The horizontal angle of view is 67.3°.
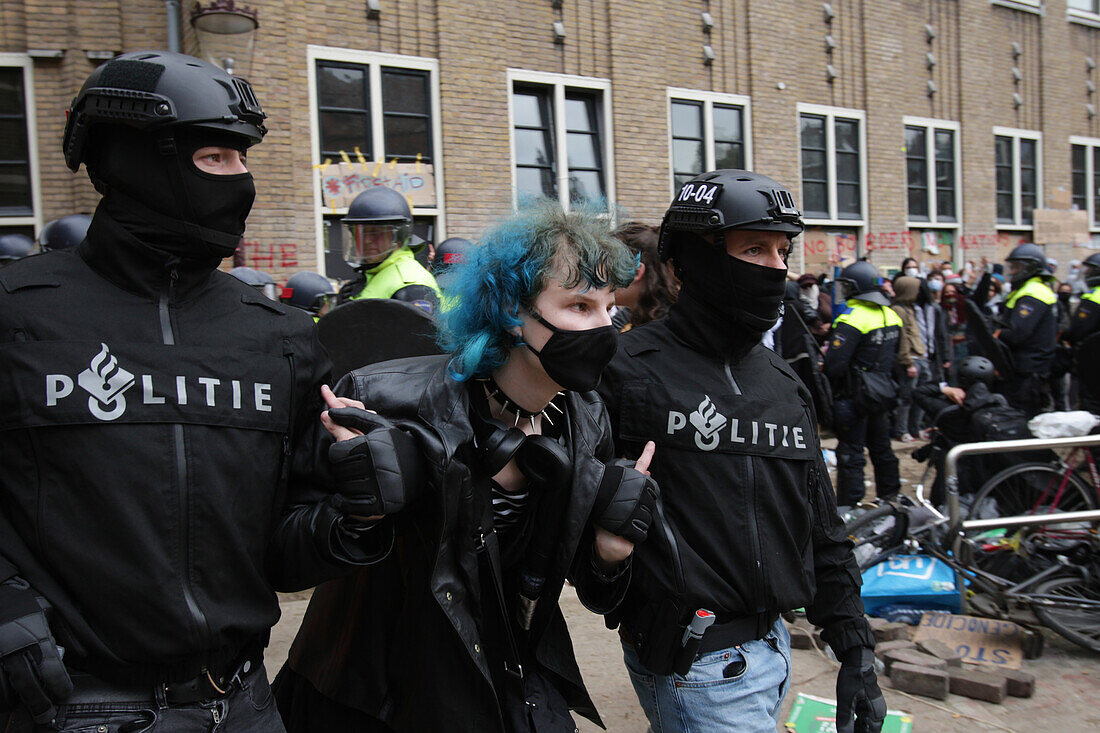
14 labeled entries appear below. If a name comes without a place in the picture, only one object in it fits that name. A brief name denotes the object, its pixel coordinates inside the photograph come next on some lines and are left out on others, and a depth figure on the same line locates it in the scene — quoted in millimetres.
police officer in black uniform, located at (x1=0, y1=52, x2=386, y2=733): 1521
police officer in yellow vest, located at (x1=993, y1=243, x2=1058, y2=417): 7867
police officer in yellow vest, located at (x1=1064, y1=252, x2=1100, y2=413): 7312
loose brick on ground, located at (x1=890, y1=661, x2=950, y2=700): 4023
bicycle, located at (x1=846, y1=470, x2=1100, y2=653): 4523
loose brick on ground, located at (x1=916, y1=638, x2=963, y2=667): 4250
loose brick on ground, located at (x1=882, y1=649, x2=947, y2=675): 4129
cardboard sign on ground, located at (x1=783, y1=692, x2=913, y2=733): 3659
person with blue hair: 1779
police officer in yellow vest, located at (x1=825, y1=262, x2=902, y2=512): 6766
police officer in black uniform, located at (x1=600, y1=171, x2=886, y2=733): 2141
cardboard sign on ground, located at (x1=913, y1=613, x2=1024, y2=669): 4414
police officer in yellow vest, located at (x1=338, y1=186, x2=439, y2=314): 4644
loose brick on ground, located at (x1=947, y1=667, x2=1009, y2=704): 3984
